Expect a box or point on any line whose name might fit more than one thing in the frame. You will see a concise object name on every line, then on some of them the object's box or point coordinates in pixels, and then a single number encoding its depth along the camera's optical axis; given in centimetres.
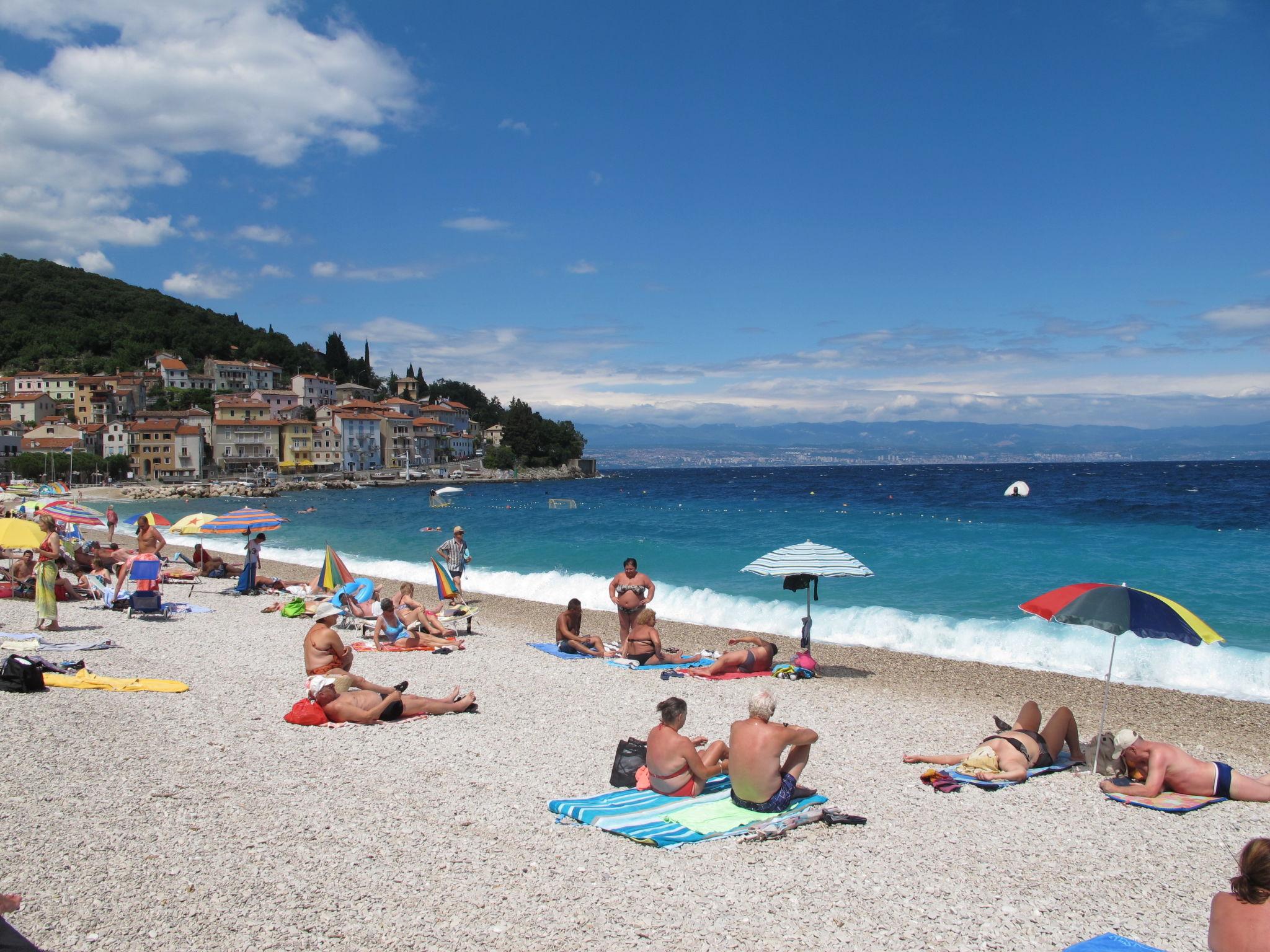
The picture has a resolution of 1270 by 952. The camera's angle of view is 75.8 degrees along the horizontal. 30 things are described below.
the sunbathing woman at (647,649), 1119
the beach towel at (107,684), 855
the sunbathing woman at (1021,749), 666
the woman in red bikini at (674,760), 604
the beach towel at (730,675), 1041
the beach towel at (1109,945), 400
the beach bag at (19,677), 808
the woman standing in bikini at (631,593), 1172
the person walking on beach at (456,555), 1555
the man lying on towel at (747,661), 1046
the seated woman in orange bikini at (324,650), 822
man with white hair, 575
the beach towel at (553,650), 1161
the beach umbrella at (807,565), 1026
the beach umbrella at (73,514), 1777
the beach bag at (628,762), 631
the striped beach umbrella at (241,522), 1689
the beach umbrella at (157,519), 1932
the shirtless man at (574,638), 1177
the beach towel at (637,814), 527
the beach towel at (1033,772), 652
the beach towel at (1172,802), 607
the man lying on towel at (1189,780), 634
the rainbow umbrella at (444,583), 1482
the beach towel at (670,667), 1081
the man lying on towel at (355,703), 770
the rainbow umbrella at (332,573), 1577
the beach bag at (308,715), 765
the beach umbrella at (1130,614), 660
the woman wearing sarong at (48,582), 1120
